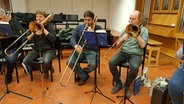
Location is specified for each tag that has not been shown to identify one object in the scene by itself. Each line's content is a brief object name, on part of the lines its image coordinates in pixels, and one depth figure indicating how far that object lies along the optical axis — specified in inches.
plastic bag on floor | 99.6
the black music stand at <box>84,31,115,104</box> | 74.4
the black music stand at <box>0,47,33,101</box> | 84.1
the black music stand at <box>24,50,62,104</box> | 84.5
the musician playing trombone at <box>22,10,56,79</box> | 90.7
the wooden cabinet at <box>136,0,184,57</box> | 125.5
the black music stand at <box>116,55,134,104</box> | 81.2
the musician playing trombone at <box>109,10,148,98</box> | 82.6
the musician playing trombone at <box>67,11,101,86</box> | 90.7
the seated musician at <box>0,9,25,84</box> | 95.7
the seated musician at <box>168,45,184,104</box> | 57.6
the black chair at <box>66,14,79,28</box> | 235.3
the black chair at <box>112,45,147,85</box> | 87.1
